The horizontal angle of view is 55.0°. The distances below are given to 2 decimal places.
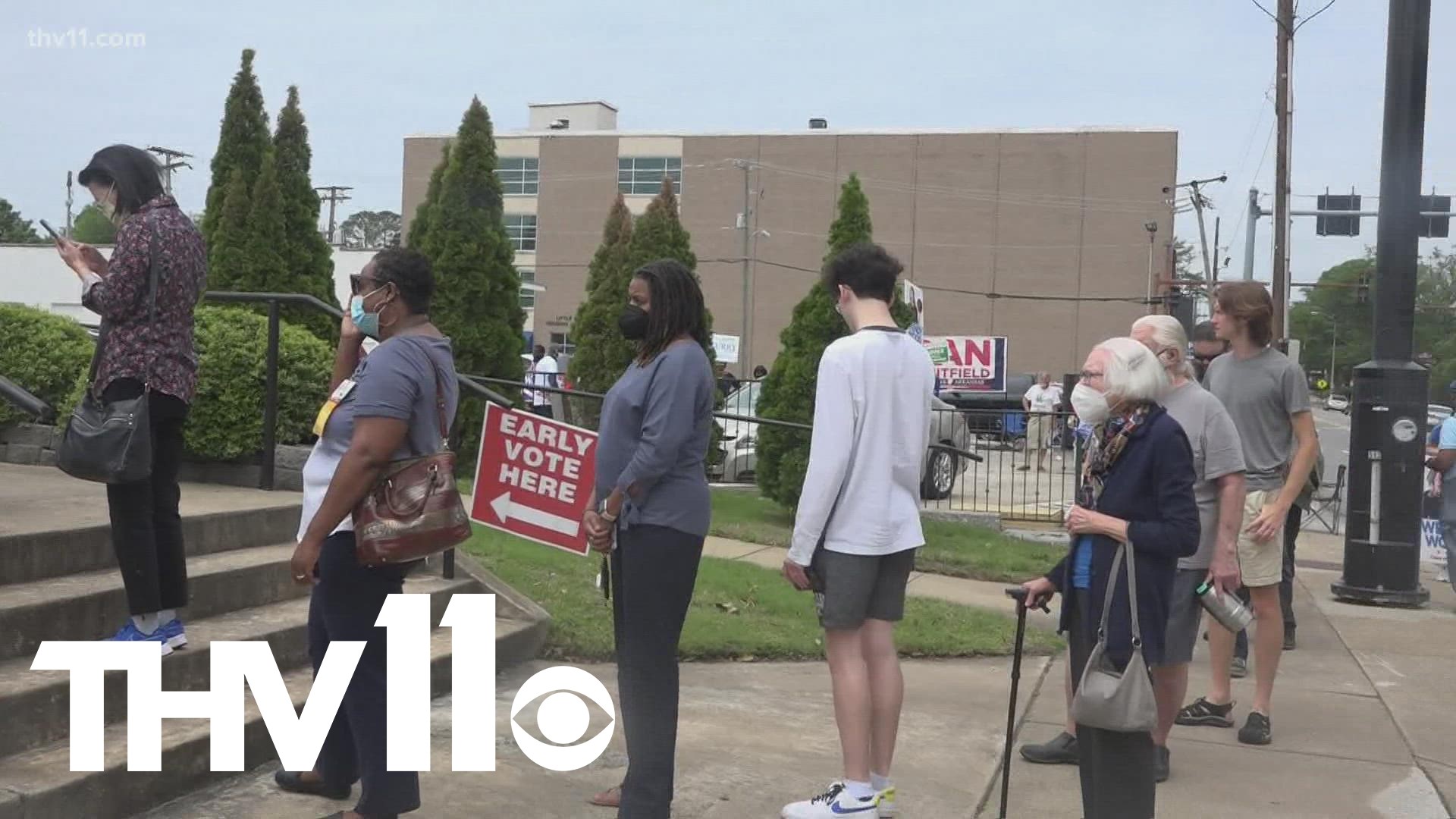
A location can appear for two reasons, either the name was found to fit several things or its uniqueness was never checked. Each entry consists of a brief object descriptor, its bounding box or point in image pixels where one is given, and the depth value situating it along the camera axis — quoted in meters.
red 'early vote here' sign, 6.85
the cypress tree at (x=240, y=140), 15.52
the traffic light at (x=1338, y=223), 35.62
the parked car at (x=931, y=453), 15.85
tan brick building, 52.69
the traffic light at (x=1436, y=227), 29.95
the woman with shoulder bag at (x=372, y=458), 4.03
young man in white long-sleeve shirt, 4.56
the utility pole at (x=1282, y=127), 23.89
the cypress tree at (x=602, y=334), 16.47
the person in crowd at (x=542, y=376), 18.42
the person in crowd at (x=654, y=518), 4.30
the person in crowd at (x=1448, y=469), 10.53
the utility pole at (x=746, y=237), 52.00
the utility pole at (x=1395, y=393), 10.13
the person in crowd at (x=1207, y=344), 6.89
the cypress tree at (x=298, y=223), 15.09
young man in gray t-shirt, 6.17
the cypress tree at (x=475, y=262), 14.12
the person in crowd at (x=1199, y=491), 5.10
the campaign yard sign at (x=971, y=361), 31.28
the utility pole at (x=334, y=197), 82.69
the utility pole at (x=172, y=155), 42.42
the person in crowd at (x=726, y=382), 23.38
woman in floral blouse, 4.77
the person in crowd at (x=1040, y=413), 15.98
